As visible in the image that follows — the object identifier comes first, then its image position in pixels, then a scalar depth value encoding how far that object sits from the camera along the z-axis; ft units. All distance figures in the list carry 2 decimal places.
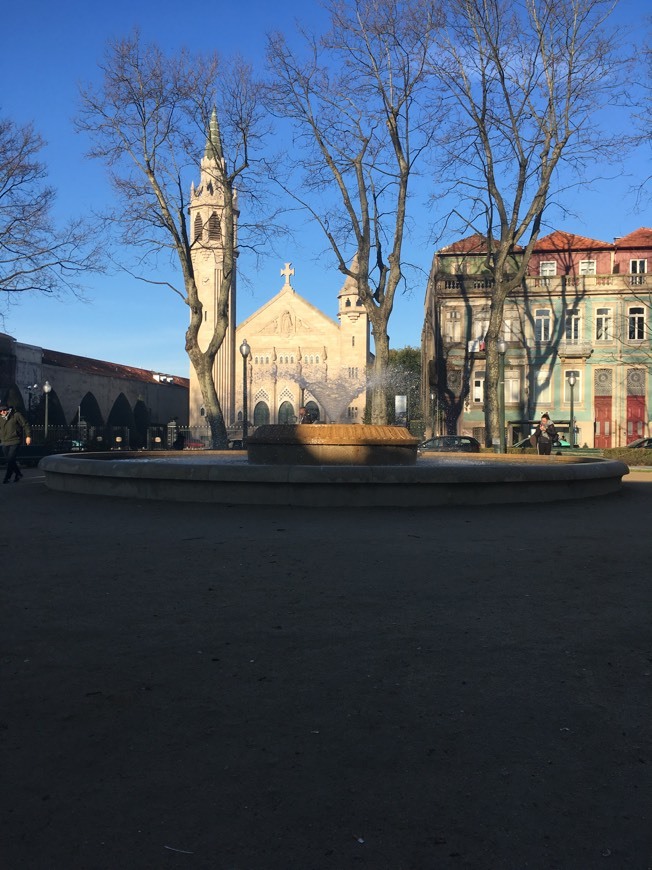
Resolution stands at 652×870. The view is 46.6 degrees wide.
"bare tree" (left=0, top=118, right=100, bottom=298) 78.02
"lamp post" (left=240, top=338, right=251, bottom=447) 80.36
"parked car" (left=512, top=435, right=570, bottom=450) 96.87
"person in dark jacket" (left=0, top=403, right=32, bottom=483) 48.24
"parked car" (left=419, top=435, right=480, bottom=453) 88.07
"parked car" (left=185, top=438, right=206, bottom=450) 161.44
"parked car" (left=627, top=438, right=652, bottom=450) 103.24
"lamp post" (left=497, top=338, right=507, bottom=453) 66.39
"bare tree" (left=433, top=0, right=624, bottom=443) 70.90
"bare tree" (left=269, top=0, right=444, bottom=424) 71.51
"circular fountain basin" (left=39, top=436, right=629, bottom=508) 31.22
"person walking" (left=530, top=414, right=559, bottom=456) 58.75
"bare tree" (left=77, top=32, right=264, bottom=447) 74.79
